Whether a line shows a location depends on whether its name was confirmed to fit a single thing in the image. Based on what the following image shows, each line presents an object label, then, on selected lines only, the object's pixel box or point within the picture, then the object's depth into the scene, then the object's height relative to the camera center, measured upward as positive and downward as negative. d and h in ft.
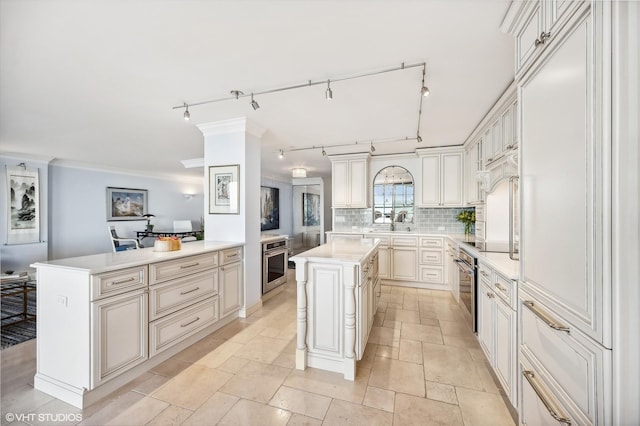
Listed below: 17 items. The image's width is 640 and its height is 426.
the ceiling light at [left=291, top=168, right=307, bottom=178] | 18.46 +2.92
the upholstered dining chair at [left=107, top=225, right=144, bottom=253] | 21.03 -2.59
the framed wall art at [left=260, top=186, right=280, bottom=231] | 25.71 +0.46
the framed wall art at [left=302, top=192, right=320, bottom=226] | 30.01 +0.27
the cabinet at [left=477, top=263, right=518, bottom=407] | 5.65 -2.89
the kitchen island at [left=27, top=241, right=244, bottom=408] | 5.99 -2.78
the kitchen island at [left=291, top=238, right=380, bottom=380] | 6.91 -2.74
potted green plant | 15.24 -0.34
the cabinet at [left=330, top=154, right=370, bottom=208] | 17.28 +2.17
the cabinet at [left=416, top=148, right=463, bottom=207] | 15.39 +2.15
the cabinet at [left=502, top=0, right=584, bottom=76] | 3.65 +3.10
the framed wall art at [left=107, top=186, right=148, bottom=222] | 22.17 +0.81
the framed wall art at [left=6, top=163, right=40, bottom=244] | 16.57 +0.47
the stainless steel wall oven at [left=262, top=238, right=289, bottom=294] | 12.96 -2.79
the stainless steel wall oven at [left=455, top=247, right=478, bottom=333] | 8.71 -2.55
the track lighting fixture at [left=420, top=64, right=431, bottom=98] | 7.04 +3.51
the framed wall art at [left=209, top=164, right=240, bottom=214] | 11.19 +1.02
